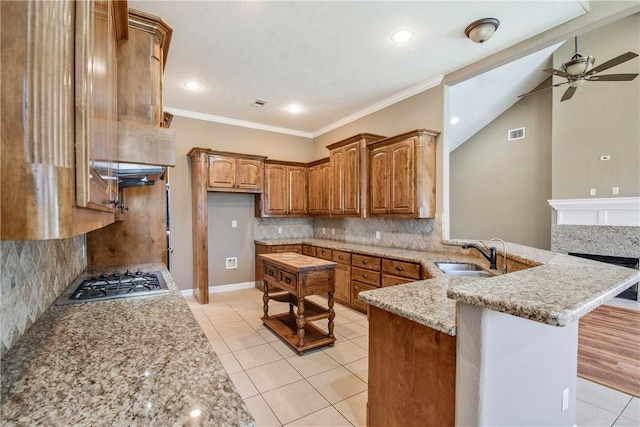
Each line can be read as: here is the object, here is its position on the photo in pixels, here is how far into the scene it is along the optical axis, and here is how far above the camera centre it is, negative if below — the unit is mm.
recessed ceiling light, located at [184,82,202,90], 3773 +1645
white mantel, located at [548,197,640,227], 4582 -27
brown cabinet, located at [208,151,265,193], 4697 +643
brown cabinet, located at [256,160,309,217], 5254 +378
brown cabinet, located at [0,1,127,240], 403 +137
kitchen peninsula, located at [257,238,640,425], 950 -499
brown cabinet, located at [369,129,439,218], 3605 +448
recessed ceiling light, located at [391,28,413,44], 2718 +1655
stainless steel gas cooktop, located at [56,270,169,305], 1624 -466
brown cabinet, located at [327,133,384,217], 4285 +547
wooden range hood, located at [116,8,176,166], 1330 +566
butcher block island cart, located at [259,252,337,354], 2953 -848
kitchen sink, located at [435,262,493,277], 2721 -561
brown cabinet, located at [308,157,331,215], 5074 +429
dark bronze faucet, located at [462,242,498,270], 2436 -391
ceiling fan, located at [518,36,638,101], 2999 +1473
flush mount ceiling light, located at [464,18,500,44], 2586 +1629
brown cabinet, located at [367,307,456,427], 1235 -762
